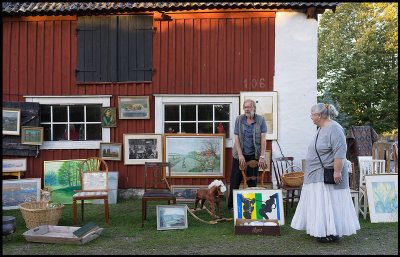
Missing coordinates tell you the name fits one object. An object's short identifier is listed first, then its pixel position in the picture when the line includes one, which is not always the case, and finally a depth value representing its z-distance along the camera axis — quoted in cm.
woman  457
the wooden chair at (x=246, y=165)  603
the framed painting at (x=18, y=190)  703
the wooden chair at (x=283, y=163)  665
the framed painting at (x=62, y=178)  782
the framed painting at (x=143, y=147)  805
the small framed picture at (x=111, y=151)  807
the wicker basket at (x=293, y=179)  640
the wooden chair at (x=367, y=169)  672
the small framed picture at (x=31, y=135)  799
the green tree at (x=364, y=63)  2102
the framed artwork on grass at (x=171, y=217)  551
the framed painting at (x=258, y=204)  555
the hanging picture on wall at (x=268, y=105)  796
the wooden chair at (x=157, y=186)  565
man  637
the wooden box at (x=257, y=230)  517
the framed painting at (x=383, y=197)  599
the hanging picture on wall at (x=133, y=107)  807
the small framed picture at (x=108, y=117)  809
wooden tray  472
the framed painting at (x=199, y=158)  799
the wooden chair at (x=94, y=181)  640
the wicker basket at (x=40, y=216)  534
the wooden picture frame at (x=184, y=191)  788
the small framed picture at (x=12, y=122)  795
